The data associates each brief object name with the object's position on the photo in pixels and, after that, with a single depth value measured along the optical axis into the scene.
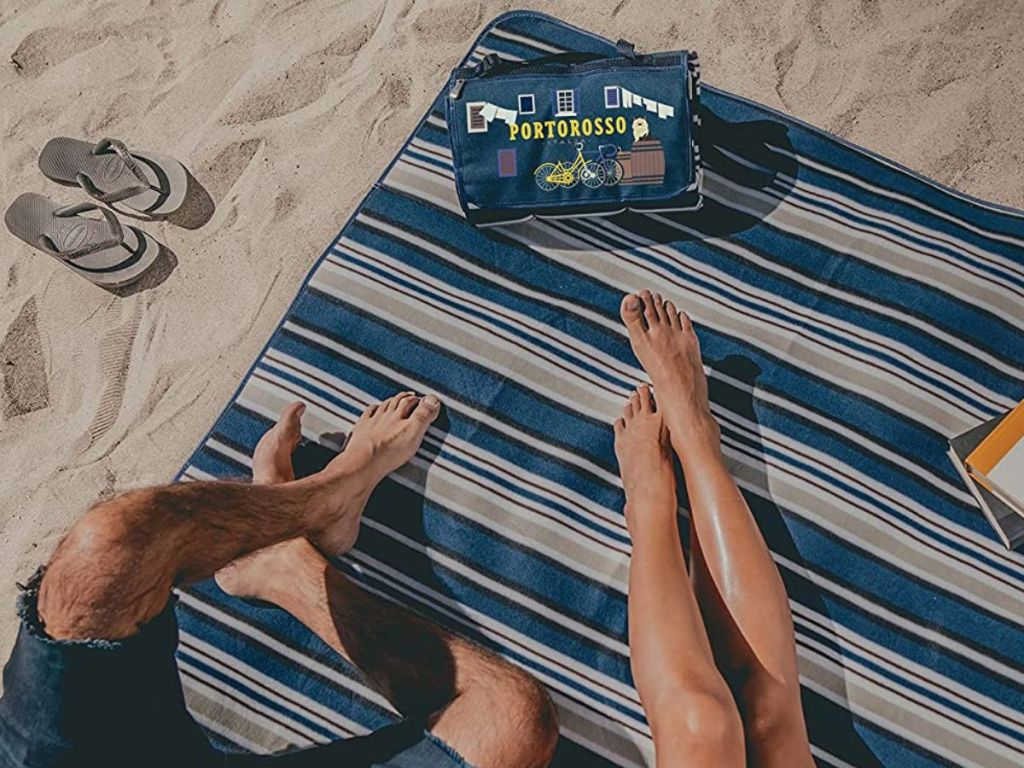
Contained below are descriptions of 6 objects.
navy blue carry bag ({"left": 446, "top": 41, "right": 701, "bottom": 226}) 2.20
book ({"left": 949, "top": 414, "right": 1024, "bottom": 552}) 2.09
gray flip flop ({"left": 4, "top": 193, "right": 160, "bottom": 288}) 2.46
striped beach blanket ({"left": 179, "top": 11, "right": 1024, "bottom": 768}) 2.11
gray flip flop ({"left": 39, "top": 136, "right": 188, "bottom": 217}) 2.50
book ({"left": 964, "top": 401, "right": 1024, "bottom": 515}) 2.01
